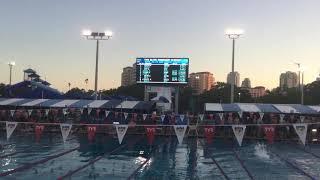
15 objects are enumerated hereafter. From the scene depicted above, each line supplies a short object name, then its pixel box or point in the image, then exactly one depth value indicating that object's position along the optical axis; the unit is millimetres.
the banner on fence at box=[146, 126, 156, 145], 11917
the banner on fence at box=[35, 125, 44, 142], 12094
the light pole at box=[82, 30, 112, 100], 22965
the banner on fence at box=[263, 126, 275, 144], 11266
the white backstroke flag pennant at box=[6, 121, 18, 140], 11608
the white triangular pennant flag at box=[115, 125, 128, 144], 11596
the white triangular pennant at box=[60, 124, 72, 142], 11617
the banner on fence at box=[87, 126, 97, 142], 11755
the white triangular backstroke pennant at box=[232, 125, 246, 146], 11250
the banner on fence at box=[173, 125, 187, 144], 11500
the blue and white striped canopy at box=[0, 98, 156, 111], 18947
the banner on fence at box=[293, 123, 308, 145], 9949
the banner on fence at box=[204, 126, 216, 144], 12059
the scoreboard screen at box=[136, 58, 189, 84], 20765
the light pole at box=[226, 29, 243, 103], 22382
